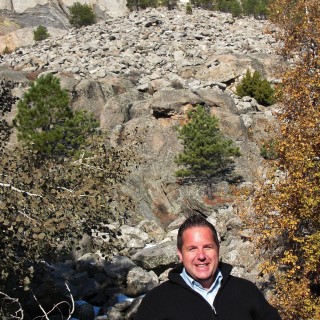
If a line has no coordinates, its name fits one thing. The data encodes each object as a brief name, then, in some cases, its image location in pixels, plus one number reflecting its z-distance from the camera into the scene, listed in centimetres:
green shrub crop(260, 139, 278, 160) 1321
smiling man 319
